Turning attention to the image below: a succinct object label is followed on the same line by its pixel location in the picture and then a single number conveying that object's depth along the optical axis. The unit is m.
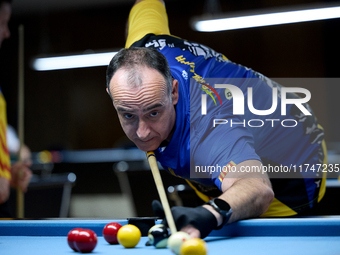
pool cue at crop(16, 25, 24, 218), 4.04
